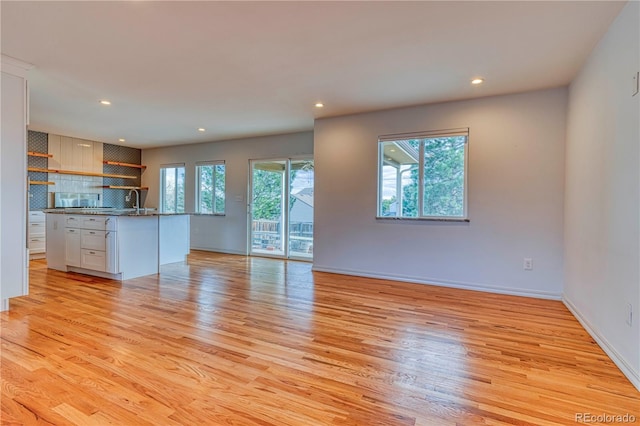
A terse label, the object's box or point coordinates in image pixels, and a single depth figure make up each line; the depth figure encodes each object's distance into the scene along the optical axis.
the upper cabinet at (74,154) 6.71
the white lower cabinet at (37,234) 6.15
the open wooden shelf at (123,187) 7.74
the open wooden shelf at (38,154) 6.23
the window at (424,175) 4.25
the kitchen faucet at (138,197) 8.15
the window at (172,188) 7.79
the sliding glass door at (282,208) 6.24
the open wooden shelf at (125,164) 7.65
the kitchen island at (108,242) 4.45
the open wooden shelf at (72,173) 6.34
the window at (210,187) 7.20
